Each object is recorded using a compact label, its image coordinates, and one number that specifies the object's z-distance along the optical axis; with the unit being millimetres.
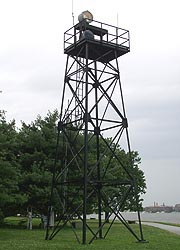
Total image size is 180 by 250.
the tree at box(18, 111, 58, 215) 27844
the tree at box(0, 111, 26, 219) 20194
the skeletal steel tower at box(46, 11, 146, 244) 18359
